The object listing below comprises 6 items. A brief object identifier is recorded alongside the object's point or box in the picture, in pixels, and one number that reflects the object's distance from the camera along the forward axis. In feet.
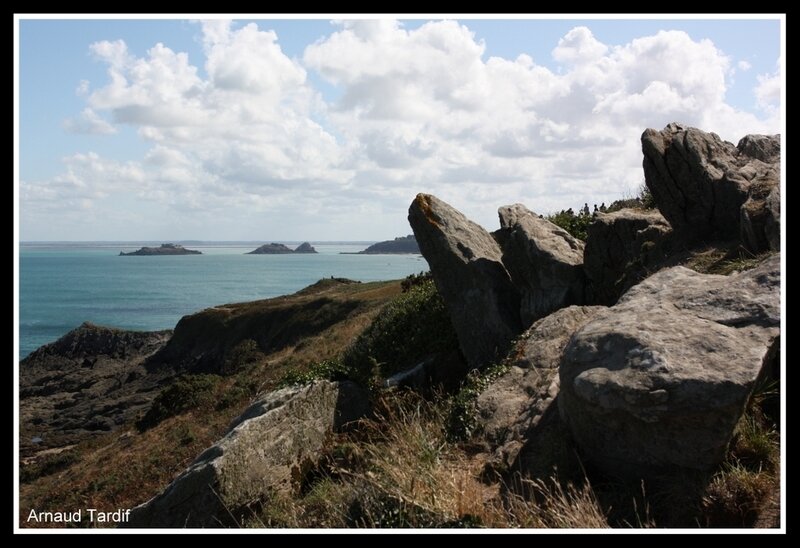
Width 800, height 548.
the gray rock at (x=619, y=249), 48.57
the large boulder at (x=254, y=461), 35.70
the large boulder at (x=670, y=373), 24.03
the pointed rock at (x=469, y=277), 53.42
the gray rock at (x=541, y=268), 51.34
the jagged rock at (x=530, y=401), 29.96
